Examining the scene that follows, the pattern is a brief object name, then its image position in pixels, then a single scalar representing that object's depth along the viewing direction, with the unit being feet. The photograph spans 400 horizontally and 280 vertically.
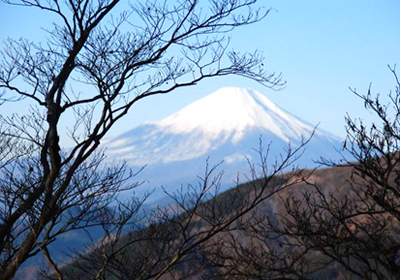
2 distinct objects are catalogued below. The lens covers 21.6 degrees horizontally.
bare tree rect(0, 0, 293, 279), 45.44
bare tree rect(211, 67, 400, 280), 51.04
